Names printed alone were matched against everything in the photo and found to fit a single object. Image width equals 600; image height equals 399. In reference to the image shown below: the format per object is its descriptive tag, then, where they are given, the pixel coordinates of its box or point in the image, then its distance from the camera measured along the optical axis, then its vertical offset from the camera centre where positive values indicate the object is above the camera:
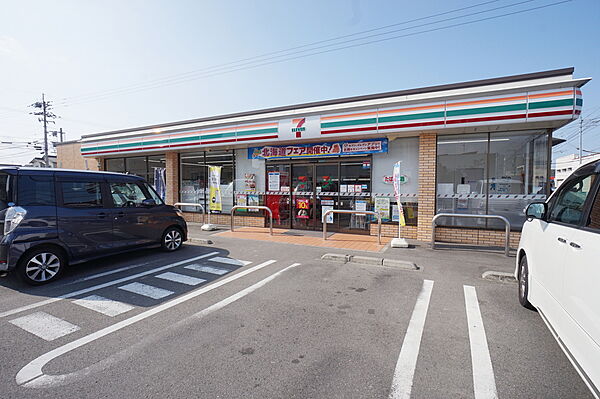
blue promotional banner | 9.22 +1.42
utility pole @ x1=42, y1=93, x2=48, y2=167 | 31.87 +6.26
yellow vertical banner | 10.65 -0.04
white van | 2.10 -0.68
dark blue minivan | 4.75 -0.52
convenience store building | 7.17 +1.27
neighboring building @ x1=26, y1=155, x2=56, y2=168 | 33.03 +3.46
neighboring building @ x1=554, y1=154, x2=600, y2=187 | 47.91 +4.81
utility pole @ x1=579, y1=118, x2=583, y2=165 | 33.53 +5.97
